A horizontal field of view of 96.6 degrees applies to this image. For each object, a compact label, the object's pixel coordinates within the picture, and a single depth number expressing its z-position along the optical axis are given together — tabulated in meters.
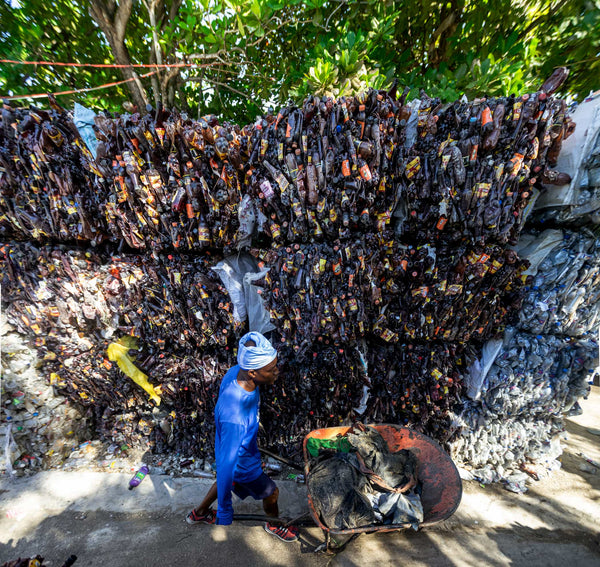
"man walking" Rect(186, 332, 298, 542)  1.95
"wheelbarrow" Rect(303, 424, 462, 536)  1.97
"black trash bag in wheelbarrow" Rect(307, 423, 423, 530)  2.03
